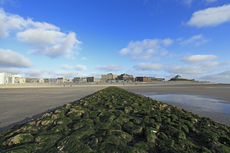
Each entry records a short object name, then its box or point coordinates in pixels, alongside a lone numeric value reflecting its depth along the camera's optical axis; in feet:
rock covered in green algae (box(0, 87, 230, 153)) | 10.74
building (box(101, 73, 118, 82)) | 544.17
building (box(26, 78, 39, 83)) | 464.65
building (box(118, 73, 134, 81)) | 466.41
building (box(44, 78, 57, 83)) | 485.32
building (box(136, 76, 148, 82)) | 442.26
